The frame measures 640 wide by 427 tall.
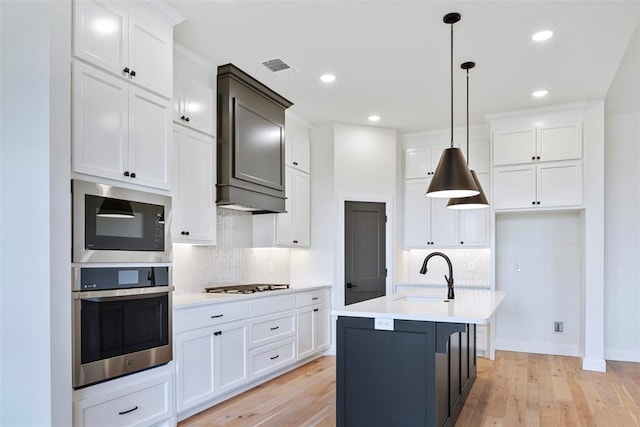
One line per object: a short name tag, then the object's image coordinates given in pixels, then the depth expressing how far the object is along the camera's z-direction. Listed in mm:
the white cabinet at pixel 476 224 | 5605
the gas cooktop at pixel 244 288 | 4156
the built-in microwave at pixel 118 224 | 2369
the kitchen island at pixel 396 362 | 2523
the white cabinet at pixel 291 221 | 4875
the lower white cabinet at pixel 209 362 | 3203
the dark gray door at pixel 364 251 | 5484
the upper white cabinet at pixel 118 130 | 2381
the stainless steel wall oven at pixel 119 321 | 2350
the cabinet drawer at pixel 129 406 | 2370
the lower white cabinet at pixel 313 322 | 4773
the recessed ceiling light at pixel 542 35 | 3264
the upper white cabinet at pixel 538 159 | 4930
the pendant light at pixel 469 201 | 3787
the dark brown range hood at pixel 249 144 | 3898
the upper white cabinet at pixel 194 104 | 3498
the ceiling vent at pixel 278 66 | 3812
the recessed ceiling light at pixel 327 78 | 4102
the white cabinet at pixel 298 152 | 5129
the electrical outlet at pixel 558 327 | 5418
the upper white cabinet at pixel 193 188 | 3469
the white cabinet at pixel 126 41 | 2408
